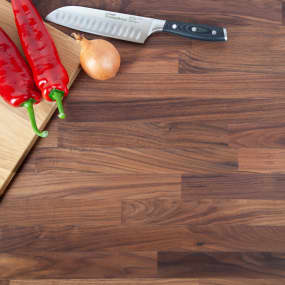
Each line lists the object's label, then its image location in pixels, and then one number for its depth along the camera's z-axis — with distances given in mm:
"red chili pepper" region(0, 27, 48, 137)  759
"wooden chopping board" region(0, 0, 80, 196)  791
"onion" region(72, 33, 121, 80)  785
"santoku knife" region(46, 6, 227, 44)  847
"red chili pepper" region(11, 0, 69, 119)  764
